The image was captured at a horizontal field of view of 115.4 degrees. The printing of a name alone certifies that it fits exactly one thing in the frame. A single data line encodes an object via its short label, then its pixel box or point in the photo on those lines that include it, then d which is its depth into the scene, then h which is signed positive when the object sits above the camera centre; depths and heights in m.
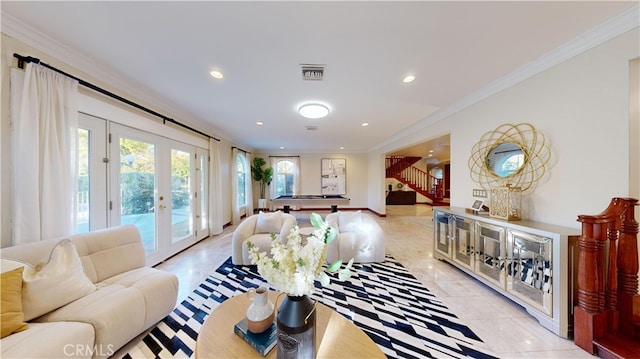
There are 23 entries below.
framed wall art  8.48 +0.11
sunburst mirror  2.30 +0.27
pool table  5.95 -0.69
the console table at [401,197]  10.14 -0.93
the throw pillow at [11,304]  1.17 -0.75
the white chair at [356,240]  3.21 -0.99
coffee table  1.05 -0.91
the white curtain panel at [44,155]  1.71 +0.22
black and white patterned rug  1.66 -1.40
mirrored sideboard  1.77 -0.88
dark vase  0.93 -0.70
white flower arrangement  0.95 -0.42
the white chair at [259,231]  3.14 -0.86
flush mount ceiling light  3.35 +1.19
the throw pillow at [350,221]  3.40 -0.73
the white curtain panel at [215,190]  4.80 -0.27
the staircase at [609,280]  1.58 -0.82
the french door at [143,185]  2.35 -0.09
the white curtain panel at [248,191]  7.32 -0.44
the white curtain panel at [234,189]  6.05 -0.30
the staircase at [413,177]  10.20 +0.08
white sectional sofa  1.21 -0.91
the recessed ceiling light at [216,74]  2.33 +1.23
